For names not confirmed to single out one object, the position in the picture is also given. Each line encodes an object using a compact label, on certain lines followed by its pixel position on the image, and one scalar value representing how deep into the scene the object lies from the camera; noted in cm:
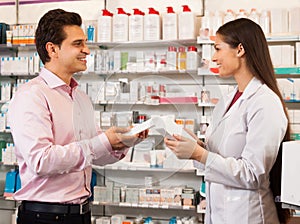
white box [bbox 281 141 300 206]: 174
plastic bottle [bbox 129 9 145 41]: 454
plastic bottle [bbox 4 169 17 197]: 494
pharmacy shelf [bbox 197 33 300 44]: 420
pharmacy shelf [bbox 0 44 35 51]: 504
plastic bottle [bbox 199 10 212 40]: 439
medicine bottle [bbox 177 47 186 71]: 365
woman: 179
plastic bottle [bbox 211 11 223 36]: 439
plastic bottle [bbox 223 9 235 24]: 438
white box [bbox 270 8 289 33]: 425
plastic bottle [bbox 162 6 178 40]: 448
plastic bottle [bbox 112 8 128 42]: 459
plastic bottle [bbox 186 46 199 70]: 407
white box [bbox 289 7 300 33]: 423
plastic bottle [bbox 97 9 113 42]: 465
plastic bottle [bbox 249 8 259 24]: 429
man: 174
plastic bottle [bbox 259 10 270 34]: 427
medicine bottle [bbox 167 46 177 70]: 355
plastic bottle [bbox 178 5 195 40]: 446
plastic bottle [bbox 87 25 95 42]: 479
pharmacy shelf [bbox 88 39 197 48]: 441
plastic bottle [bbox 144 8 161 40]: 453
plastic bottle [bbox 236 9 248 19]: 434
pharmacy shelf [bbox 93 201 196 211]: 442
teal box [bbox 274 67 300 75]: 417
